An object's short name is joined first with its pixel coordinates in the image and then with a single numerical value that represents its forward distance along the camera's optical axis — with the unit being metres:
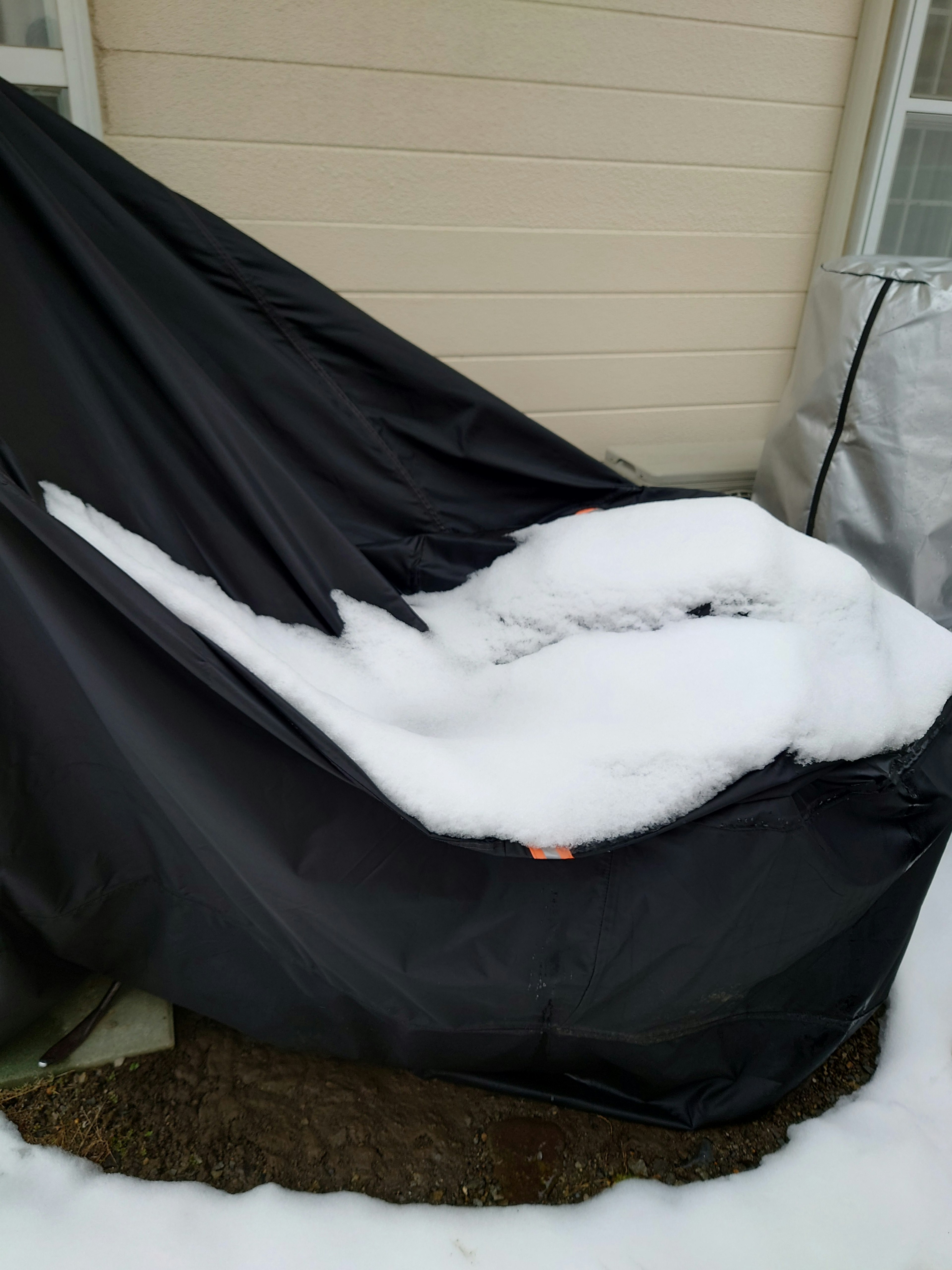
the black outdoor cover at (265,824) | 1.02
